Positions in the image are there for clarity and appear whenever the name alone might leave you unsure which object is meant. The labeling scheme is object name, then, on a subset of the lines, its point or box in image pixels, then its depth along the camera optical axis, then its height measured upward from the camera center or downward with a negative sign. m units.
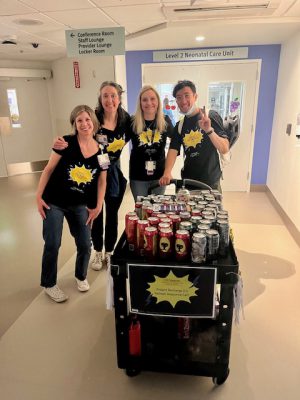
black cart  1.40 -1.00
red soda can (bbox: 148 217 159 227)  1.47 -0.55
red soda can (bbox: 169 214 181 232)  1.50 -0.56
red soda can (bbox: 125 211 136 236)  1.51 -0.54
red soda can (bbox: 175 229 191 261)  1.38 -0.62
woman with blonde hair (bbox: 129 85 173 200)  2.37 -0.29
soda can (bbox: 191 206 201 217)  1.58 -0.55
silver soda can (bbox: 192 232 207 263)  1.35 -0.62
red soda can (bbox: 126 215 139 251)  1.49 -0.61
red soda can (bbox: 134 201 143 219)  1.69 -0.57
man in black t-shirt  2.19 -0.28
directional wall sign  3.00 +0.61
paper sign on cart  1.40 -0.85
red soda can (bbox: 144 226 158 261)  1.40 -0.63
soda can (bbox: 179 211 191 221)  1.54 -0.55
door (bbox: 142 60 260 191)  4.73 +0.27
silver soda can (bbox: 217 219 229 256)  1.45 -0.61
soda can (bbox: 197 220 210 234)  1.41 -0.56
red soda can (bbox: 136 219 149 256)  1.44 -0.60
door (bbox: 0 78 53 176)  6.18 -0.37
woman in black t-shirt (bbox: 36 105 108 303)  2.10 -0.55
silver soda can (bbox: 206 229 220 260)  1.38 -0.61
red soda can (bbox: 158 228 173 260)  1.39 -0.63
